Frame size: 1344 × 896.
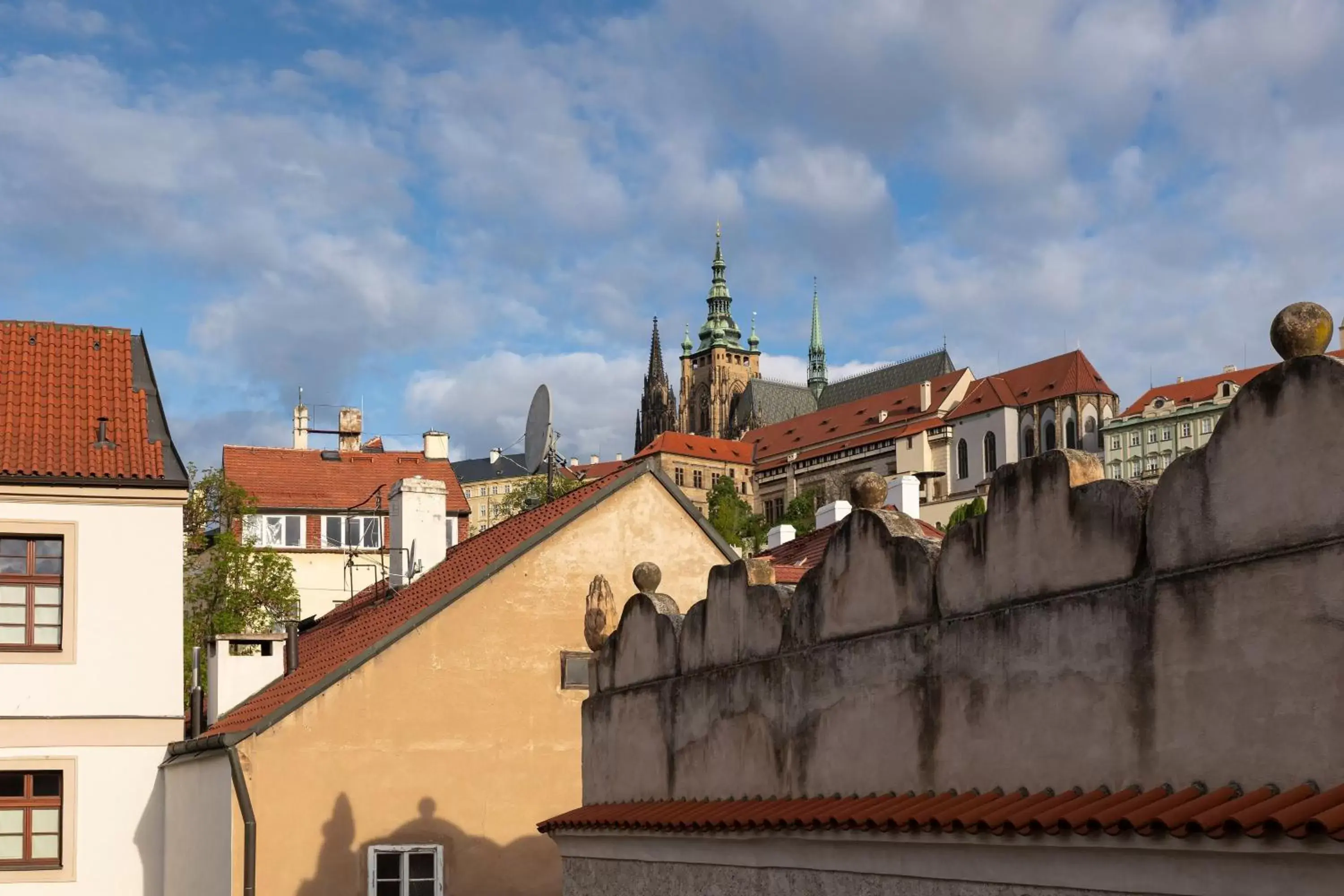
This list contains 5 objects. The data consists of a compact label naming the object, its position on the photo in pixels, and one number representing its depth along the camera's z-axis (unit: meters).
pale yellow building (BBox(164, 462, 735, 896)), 18.91
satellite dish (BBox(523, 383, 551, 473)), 24.44
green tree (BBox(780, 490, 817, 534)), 172.75
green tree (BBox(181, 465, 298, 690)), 50.47
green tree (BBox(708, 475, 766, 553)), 163.79
